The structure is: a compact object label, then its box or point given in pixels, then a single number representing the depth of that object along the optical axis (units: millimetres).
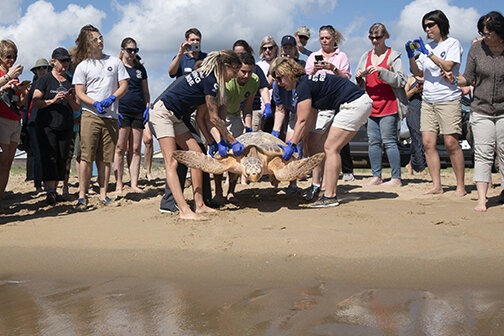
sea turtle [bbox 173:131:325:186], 5211
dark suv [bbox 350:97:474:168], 10445
